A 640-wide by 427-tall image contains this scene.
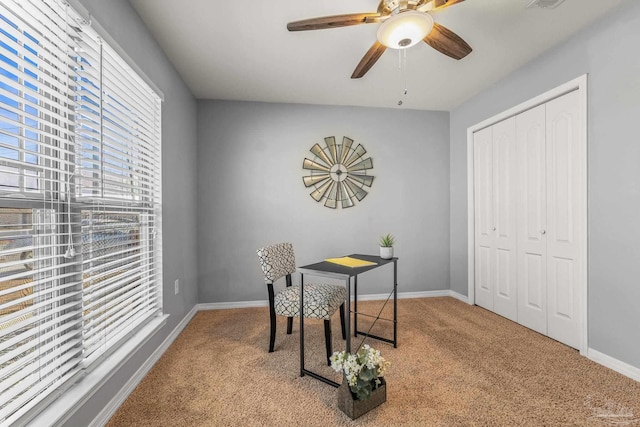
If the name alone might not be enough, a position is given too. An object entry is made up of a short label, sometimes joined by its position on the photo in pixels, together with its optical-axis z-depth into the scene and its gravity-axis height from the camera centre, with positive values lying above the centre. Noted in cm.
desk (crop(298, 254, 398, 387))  190 -42
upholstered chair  215 -66
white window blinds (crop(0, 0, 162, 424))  112 +4
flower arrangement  163 -88
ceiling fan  159 +103
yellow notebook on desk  224 -41
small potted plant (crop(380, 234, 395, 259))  249 -33
